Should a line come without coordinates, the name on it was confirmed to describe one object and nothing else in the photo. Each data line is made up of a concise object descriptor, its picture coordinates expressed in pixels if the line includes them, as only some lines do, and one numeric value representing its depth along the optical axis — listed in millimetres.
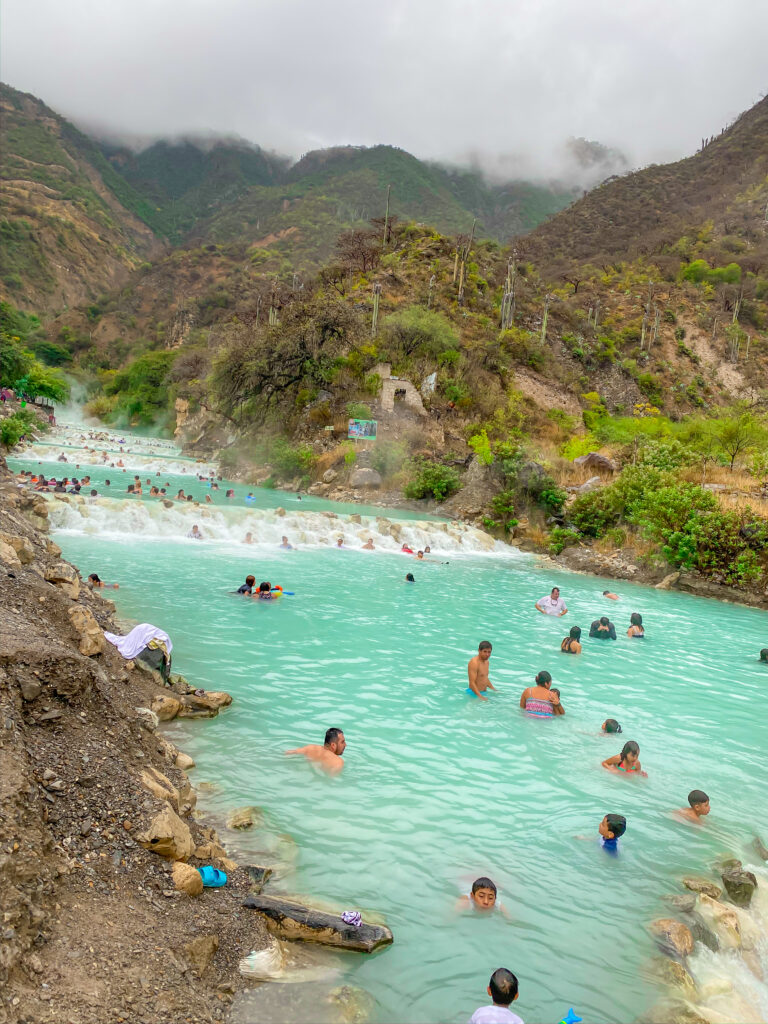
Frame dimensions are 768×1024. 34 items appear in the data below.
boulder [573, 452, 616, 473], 27203
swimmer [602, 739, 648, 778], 7051
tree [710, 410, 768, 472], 24188
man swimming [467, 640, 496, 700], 8883
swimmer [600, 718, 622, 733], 8031
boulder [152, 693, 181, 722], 6969
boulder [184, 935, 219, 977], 3371
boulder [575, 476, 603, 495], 24680
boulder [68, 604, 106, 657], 6379
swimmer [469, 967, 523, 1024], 3434
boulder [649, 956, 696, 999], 4090
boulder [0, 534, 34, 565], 7473
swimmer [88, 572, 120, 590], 11609
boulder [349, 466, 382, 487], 31391
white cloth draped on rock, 7461
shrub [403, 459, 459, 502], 29000
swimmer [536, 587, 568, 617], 14219
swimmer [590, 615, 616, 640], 12938
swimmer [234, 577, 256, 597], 12927
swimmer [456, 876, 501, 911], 4602
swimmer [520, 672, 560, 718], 8508
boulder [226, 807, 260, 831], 5238
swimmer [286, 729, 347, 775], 6430
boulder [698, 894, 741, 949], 4562
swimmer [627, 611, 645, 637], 13391
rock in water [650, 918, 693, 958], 4387
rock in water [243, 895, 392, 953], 4043
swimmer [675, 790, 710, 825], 6203
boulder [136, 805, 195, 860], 3891
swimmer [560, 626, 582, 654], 11602
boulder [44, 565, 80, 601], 7980
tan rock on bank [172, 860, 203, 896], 3822
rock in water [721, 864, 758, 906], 5012
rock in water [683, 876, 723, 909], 5035
